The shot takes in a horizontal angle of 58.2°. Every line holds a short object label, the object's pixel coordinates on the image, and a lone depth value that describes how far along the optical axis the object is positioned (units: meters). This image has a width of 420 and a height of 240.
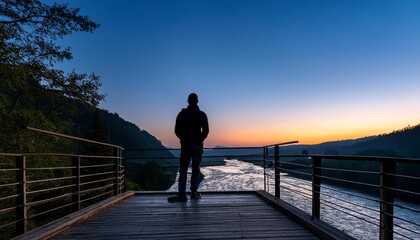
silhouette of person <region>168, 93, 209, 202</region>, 6.83
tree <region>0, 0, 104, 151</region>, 12.99
